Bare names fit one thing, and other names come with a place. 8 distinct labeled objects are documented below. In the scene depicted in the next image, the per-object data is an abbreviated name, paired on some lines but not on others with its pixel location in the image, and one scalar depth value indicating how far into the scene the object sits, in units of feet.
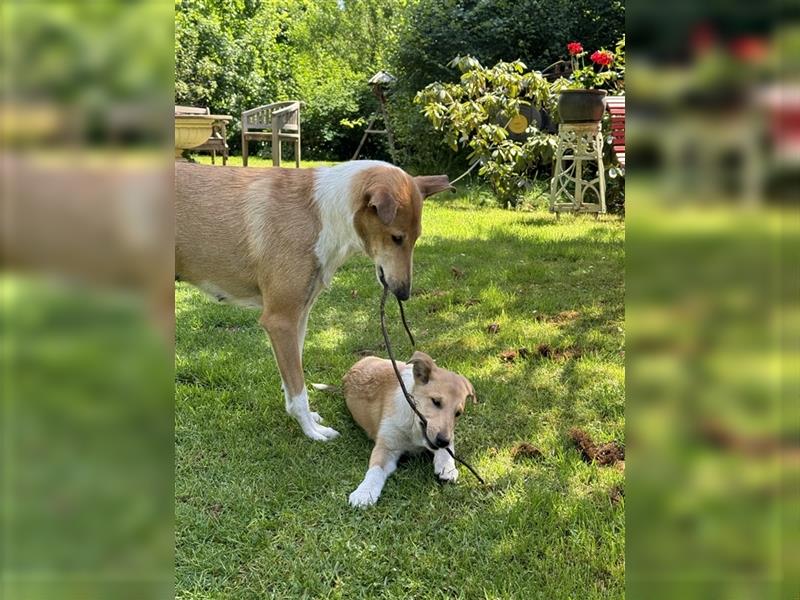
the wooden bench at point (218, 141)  47.85
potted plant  30.27
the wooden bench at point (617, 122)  28.84
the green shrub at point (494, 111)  35.58
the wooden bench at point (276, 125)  44.39
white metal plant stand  31.81
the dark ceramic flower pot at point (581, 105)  30.25
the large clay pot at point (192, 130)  27.12
